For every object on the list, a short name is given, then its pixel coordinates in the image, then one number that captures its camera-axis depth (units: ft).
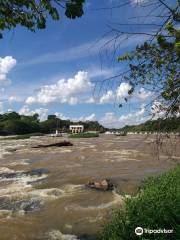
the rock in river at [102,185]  21.70
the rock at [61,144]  68.94
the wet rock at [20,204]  18.14
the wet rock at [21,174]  28.72
